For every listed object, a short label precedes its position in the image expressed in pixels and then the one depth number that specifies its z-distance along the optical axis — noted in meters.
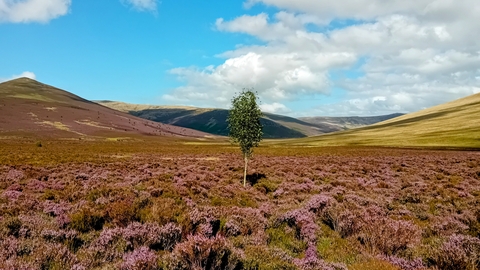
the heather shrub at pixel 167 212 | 9.92
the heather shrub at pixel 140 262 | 6.05
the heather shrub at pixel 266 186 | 22.43
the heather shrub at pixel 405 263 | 7.04
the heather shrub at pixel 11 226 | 8.42
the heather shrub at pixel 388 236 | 8.52
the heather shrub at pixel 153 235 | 8.18
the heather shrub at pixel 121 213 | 10.09
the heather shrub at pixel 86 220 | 9.83
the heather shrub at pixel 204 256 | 6.37
